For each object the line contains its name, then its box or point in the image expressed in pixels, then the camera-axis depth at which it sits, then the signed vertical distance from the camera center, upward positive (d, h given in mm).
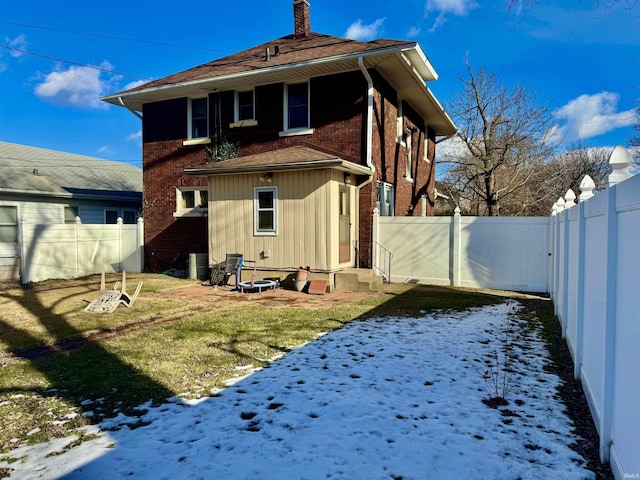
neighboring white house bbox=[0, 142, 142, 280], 15164 +1595
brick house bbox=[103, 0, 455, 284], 11195 +2698
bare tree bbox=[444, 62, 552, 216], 21531 +4898
